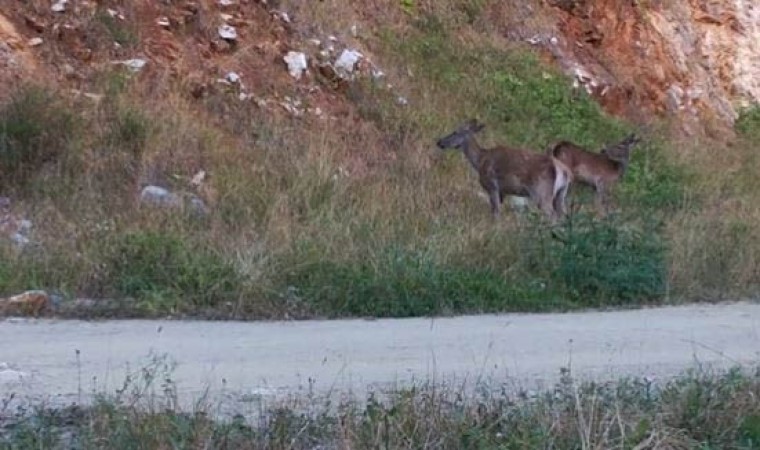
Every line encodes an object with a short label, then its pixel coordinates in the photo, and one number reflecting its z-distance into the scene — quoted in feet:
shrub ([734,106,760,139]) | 82.55
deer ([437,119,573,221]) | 53.01
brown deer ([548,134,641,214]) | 58.34
